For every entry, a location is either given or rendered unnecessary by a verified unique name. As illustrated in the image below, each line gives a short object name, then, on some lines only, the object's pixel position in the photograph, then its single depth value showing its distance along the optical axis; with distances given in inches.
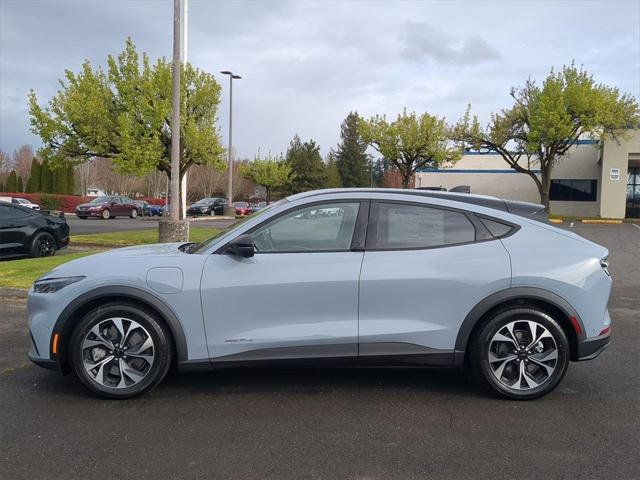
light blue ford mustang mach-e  163.0
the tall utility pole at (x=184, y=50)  660.1
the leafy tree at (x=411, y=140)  1330.0
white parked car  1348.1
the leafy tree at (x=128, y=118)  570.9
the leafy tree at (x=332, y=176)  2500.0
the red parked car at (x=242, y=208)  1614.2
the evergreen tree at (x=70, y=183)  1939.0
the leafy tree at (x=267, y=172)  1942.7
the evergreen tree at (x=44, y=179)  1947.5
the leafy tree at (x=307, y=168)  2405.3
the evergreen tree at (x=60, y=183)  1900.8
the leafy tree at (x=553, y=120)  1200.2
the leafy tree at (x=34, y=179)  1952.9
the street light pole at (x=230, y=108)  1378.1
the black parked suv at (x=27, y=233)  461.4
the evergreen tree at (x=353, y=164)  2974.9
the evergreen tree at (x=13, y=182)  2014.9
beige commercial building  1275.8
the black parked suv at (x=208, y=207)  1573.6
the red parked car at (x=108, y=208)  1291.8
